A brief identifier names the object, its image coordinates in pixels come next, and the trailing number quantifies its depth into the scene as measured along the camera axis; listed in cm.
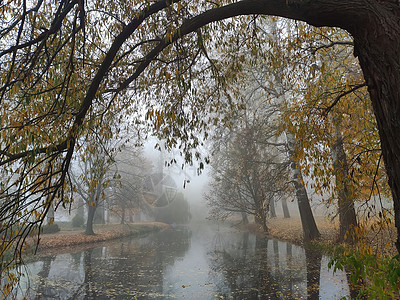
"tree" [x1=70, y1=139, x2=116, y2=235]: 1920
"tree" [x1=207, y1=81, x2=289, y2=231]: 1306
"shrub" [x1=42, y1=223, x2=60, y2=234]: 1913
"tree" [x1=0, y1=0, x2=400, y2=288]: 238
